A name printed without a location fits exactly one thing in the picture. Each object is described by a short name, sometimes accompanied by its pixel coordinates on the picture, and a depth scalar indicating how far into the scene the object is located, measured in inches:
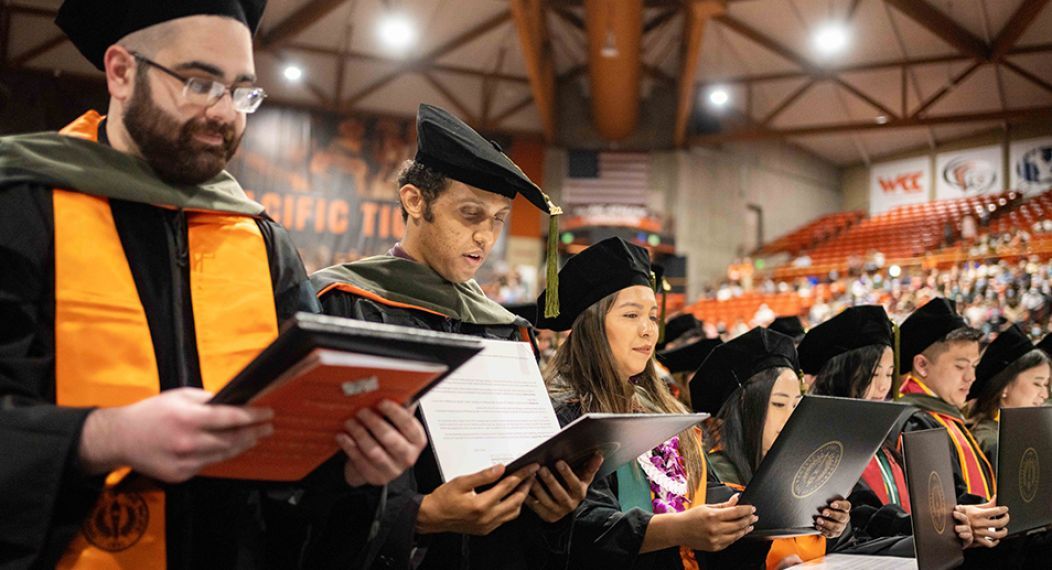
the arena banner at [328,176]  629.3
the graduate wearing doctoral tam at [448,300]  77.3
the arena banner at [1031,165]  722.8
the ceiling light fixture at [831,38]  539.8
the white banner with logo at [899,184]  802.2
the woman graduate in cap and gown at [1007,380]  170.7
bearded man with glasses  43.4
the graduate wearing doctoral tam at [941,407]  149.6
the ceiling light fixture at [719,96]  637.9
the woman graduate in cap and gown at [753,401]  118.2
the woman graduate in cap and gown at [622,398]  85.4
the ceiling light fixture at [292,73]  580.4
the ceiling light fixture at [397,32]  547.5
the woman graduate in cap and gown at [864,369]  140.0
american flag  709.9
